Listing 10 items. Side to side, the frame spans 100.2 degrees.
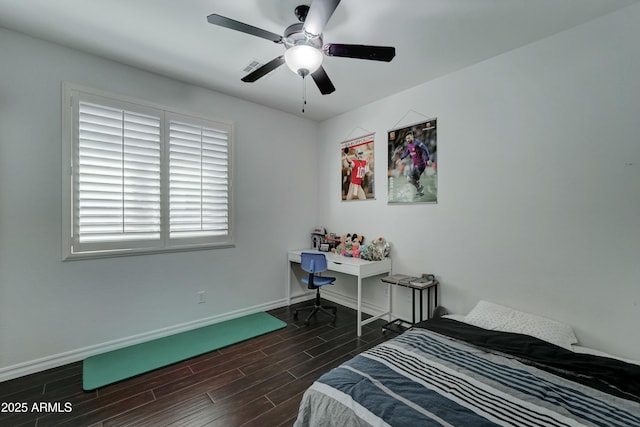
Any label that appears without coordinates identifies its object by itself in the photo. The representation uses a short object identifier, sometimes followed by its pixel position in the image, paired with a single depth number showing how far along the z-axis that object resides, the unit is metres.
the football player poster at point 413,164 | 3.00
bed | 1.23
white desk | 3.02
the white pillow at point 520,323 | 2.02
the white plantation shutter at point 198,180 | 3.02
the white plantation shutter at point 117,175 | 2.50
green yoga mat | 2.25
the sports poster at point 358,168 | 3.66
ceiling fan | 1.67
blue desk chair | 3.27
